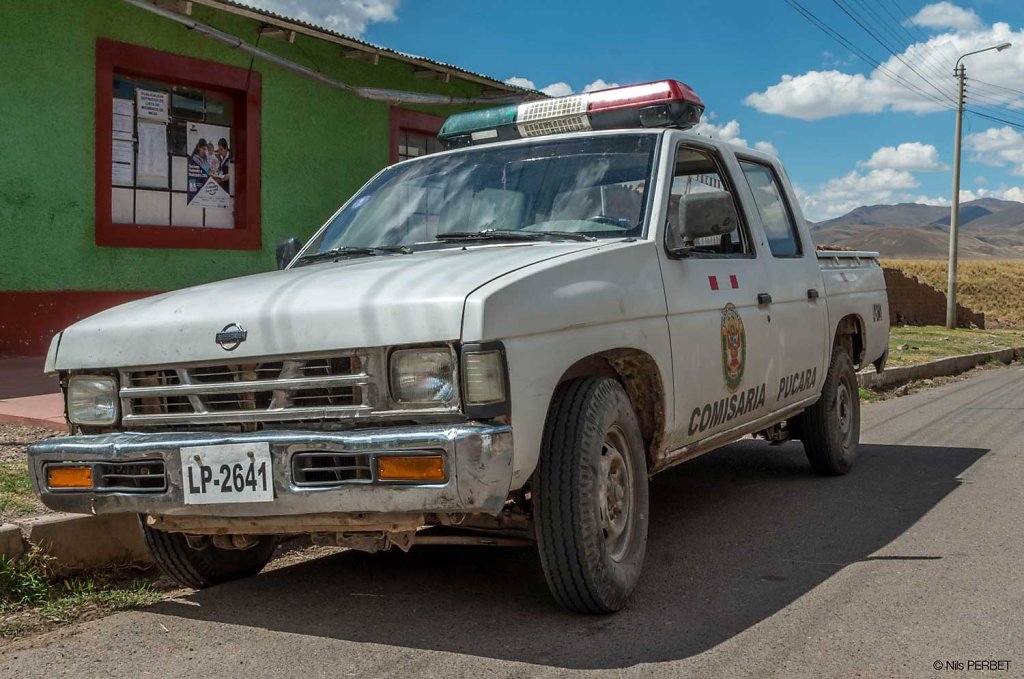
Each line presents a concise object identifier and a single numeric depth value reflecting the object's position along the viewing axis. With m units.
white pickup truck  3.29
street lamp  26.64
